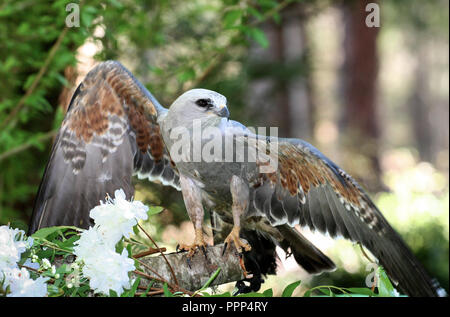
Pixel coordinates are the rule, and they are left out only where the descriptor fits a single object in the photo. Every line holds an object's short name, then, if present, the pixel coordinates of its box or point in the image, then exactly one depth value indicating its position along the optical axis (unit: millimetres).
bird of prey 2480
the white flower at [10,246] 1798
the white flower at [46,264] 1854
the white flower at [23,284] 1685
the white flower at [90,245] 1819
